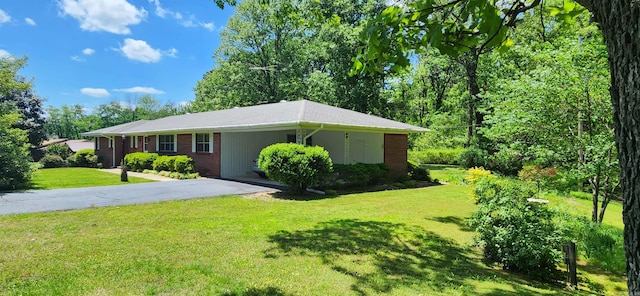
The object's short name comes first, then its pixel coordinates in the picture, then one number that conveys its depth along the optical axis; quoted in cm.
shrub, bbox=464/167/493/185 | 996
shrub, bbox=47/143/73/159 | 2839
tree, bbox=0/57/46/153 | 3297
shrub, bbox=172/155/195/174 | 1800
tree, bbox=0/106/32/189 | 1258
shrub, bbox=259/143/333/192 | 1159
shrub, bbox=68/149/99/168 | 2744
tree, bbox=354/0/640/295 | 137
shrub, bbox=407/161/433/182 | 1769
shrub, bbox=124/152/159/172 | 2108
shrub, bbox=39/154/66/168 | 2572
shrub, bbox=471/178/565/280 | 524
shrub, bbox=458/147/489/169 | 2145
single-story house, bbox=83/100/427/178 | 1514
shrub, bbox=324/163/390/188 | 1380
